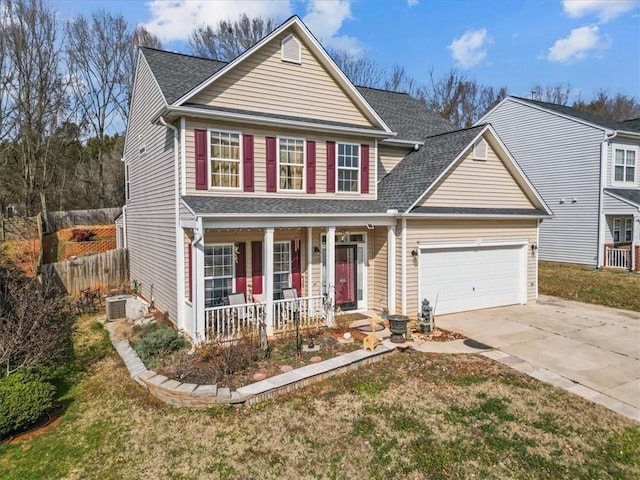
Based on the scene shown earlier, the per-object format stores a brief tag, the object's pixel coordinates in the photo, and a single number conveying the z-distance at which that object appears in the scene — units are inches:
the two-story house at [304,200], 398.0
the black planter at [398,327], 373.7
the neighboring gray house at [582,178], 732.5
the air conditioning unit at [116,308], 488.7
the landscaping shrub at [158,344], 344.2
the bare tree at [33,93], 880.3
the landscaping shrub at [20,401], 235.0
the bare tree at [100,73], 1121.4
